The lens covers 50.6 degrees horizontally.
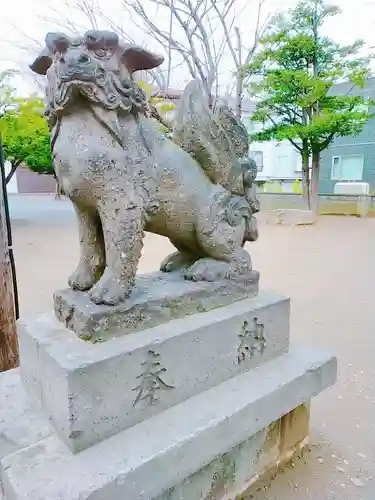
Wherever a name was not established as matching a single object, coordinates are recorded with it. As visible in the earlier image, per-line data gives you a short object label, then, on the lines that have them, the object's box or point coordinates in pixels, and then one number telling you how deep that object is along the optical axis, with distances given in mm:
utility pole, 1759
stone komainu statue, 1011
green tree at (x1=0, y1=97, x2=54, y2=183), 7109
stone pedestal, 920
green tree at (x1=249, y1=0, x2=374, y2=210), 7230
